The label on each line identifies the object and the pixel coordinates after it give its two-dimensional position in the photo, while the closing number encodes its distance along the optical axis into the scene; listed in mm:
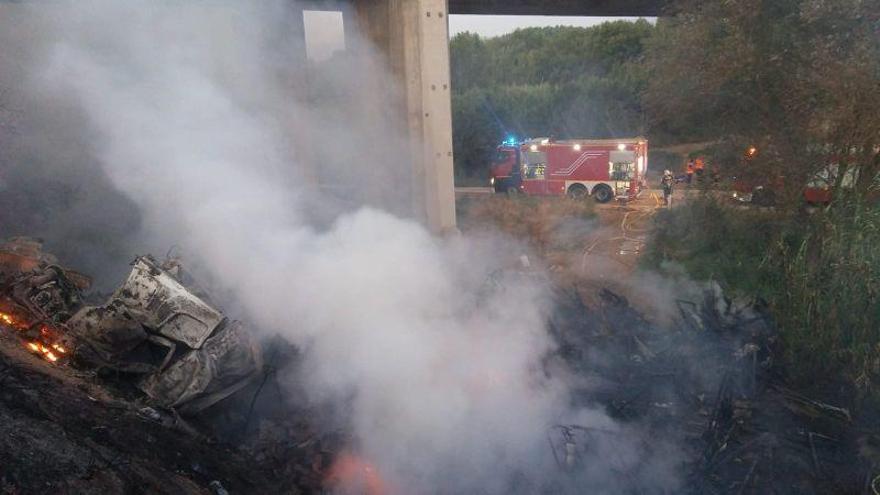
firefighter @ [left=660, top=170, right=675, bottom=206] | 14922
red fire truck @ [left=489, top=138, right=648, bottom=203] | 16484
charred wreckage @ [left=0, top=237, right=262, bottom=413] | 4746
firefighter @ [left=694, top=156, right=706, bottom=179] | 10606
